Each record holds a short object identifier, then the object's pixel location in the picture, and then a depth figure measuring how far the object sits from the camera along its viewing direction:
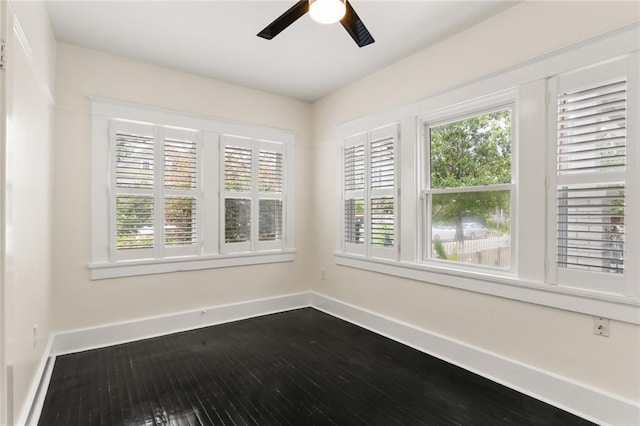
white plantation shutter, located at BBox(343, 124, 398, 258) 3.47
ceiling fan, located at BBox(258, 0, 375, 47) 1.78
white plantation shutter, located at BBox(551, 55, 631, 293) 1.99
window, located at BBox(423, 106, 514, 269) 2.64
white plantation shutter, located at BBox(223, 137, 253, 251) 3.90
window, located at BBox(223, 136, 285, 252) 3.93
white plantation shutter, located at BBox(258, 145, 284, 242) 4.18
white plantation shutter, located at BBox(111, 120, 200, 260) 3.27
